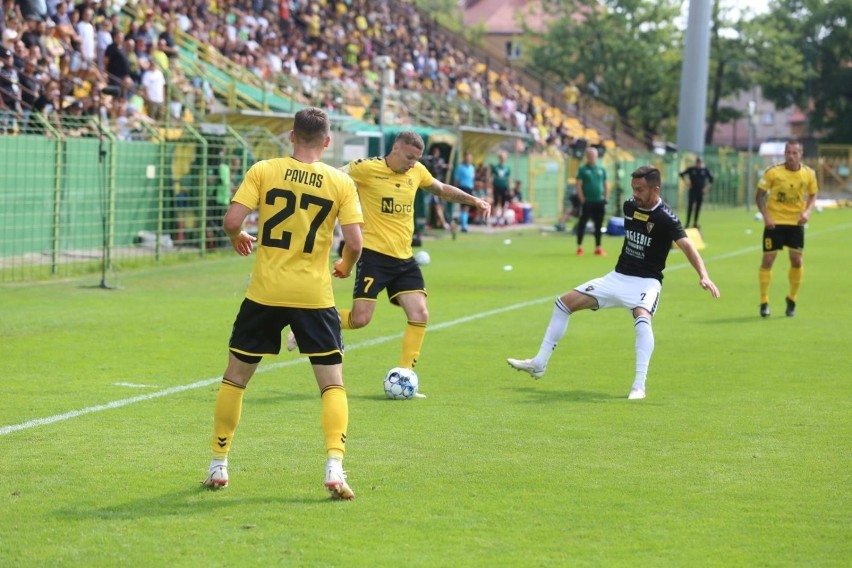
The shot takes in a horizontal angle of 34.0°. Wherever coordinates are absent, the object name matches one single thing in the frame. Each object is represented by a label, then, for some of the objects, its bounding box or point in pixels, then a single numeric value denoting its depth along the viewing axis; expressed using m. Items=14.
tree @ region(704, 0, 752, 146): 77.88
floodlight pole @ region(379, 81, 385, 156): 29.89
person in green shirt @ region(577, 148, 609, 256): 27.92
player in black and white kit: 11.02
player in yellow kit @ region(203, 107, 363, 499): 7.17
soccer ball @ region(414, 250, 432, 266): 23.79
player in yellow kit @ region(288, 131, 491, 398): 11.00
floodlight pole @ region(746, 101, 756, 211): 55.60
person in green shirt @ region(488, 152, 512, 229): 37.81
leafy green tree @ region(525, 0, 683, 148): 75.06
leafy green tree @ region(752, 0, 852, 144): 87.69
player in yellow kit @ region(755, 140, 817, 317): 16.92
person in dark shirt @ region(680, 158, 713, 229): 34.72
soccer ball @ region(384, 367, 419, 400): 10.50
